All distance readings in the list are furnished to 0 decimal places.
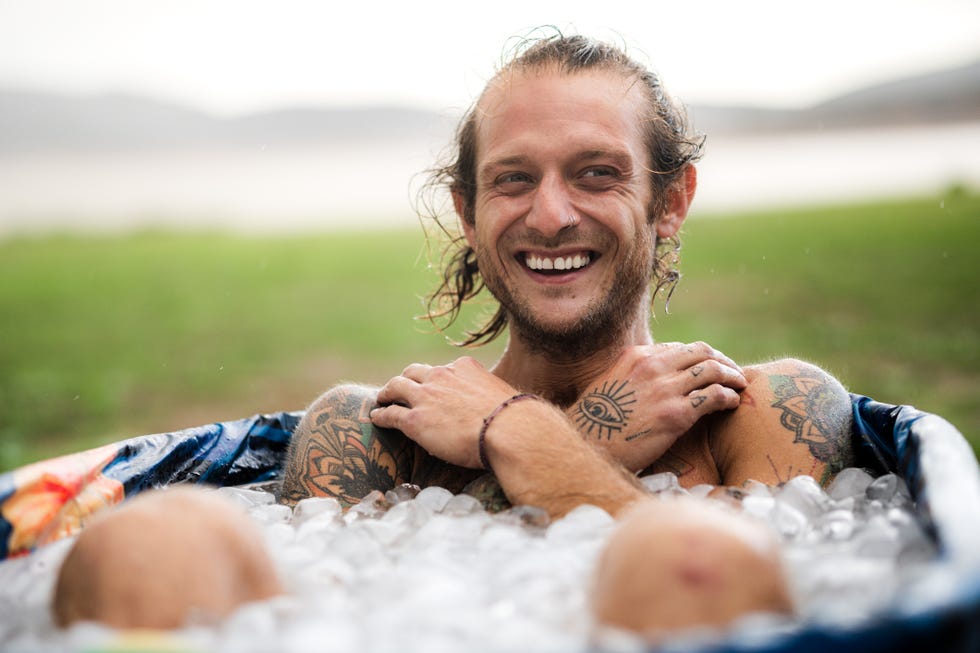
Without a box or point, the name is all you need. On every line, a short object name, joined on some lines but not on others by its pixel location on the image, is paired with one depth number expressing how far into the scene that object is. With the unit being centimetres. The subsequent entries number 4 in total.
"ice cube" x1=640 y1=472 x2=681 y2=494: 226
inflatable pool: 112
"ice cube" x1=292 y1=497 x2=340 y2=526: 228
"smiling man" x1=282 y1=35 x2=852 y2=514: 227
